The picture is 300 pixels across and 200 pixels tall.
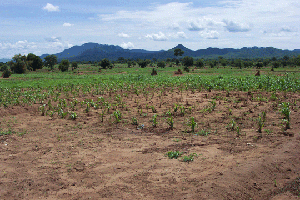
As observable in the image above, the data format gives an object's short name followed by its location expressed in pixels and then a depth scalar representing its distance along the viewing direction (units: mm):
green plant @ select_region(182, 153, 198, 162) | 5207
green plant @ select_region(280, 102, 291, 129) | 7021
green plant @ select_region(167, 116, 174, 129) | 7575
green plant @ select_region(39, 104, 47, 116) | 9664
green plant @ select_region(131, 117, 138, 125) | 8324
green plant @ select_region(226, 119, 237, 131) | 7260
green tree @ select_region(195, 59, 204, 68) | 61331
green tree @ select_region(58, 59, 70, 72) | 57312
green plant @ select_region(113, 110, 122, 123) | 8465
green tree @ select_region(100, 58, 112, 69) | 62625
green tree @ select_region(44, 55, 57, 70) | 70938
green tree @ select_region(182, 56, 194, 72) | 62938
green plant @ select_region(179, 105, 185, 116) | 9169
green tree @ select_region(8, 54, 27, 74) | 49219
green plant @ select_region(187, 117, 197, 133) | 7224
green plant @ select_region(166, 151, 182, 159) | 5426
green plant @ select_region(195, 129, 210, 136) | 6993
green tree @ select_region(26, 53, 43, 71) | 60250
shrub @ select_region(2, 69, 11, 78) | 33459
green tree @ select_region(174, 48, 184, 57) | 79969
